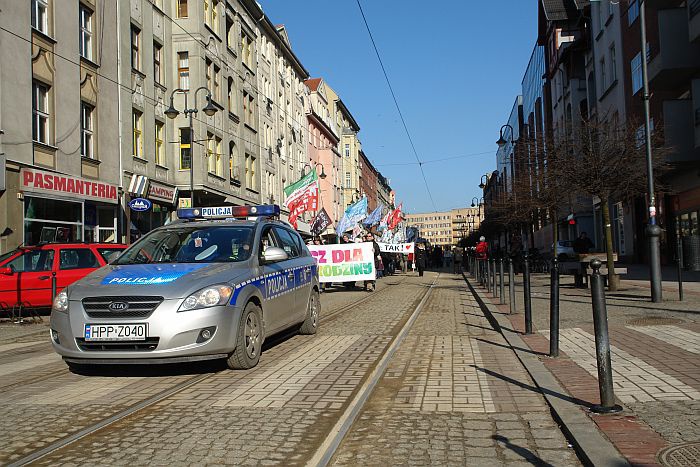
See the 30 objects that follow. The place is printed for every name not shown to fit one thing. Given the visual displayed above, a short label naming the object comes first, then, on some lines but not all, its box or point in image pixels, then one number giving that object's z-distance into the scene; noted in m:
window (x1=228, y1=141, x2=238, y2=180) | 34.41
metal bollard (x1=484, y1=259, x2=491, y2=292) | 19.42
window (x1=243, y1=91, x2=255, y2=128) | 37.69
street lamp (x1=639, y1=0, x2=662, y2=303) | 12.55
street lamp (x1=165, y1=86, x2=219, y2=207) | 22.69
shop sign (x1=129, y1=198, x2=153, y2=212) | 22.61
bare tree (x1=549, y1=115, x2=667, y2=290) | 15.42
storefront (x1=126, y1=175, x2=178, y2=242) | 24.12
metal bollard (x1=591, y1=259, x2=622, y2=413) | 4.81
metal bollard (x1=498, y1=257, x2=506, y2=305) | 14.40
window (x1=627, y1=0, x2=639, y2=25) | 27.07
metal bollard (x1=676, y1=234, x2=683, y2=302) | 12.23
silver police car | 6.29
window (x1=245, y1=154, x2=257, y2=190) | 37.81
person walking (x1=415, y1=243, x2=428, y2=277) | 36.31
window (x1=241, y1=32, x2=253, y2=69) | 37.59
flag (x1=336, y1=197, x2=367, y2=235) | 31.84
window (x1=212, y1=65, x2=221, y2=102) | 32.06
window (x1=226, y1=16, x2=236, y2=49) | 34.78
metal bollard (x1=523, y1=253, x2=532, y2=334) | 9.20
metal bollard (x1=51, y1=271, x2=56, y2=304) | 12.55
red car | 13.70
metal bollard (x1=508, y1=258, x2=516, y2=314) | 12.18
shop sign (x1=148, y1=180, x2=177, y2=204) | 25.78
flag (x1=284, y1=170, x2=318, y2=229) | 27.78
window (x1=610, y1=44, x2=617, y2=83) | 31.90
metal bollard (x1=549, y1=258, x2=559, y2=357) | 7.31
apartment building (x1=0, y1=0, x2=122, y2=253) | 17.66
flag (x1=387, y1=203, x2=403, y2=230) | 47.69
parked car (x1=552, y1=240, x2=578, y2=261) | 32.05
